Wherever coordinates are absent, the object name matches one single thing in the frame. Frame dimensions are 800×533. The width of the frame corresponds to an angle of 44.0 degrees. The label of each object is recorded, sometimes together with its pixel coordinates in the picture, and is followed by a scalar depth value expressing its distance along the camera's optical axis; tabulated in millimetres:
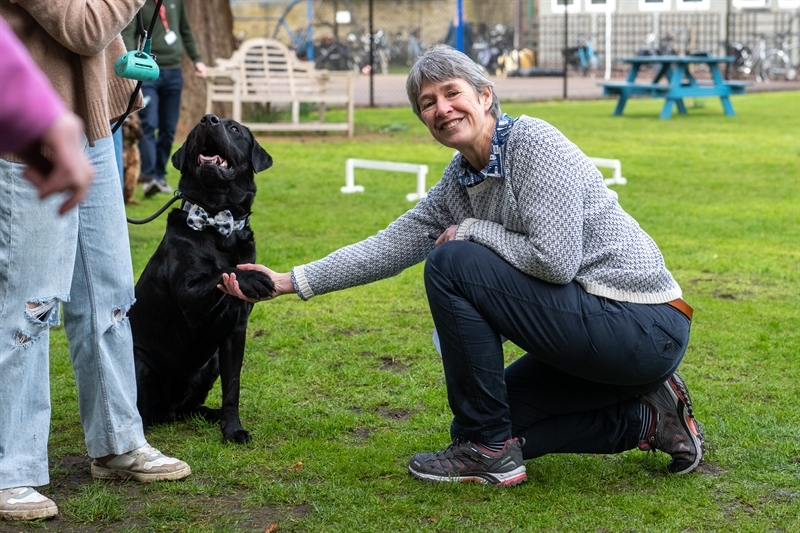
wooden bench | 14055
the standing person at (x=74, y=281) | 2785
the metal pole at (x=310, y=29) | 28344
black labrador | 3607
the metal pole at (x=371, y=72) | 18775
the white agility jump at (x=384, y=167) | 8875
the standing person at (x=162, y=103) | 9688
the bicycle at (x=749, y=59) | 26188
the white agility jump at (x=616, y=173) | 9502
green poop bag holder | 2996
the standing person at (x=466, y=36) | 29886
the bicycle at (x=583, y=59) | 30047
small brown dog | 8602
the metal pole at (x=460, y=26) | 12758
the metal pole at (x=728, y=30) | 22000
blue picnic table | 17609
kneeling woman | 3025
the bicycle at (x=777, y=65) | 26406
